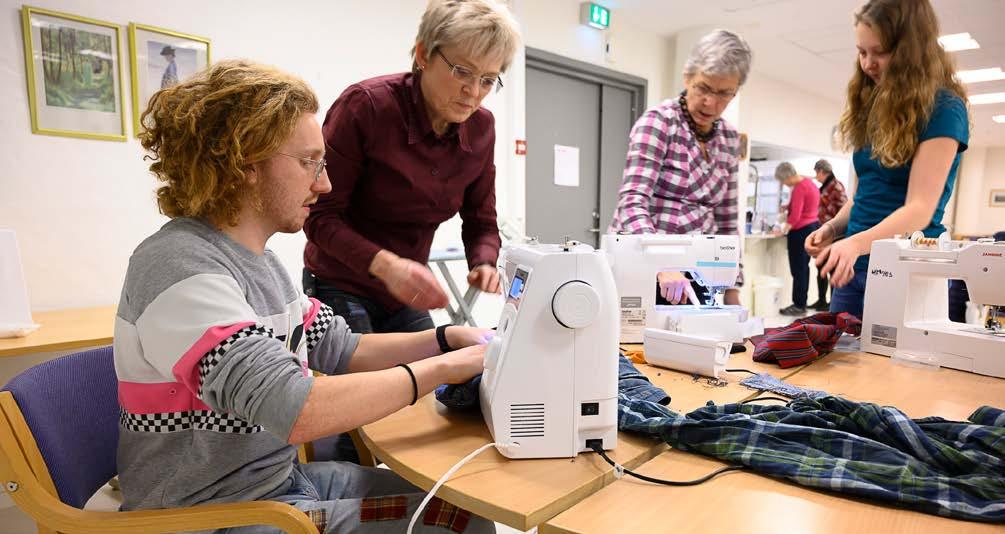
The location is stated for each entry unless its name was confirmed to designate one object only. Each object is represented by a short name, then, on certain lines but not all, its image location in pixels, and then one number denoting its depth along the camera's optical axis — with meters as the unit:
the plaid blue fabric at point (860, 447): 0.76
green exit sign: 4.37
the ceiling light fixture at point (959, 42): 5.29
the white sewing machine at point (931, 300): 1.39
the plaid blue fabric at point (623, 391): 1.04
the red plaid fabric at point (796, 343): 1.43
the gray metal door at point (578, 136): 4.39
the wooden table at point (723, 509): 0.72
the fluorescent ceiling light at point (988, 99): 7.87
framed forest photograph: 2.26
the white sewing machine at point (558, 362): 0.91
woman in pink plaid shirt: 1.87
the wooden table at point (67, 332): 1.84
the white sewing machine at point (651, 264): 1.63
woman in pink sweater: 6.50
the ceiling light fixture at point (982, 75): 6.58
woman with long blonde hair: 1.60
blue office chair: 0.88
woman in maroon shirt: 1.35
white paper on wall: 4.60
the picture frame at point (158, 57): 2.51
